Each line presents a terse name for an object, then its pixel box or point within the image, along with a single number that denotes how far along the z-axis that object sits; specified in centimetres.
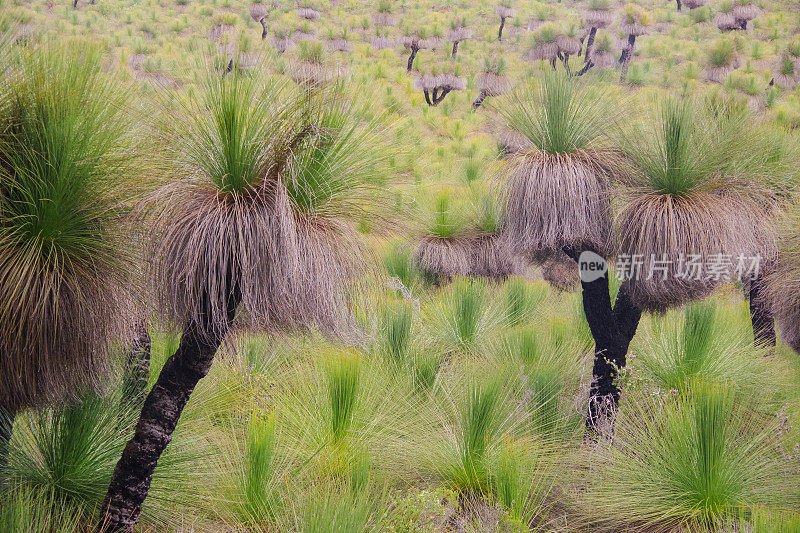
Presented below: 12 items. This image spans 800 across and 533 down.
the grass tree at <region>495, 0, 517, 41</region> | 6444
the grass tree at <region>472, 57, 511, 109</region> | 3959
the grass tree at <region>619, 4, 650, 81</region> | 5144
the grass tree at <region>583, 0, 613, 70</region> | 5037
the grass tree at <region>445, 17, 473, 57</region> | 5566
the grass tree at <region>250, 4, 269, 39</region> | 5453
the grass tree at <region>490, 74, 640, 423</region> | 933
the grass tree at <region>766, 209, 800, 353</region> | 873
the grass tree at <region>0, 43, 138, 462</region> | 499
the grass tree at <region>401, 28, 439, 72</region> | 5335
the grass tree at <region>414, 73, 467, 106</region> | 4281
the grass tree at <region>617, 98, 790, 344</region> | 842
